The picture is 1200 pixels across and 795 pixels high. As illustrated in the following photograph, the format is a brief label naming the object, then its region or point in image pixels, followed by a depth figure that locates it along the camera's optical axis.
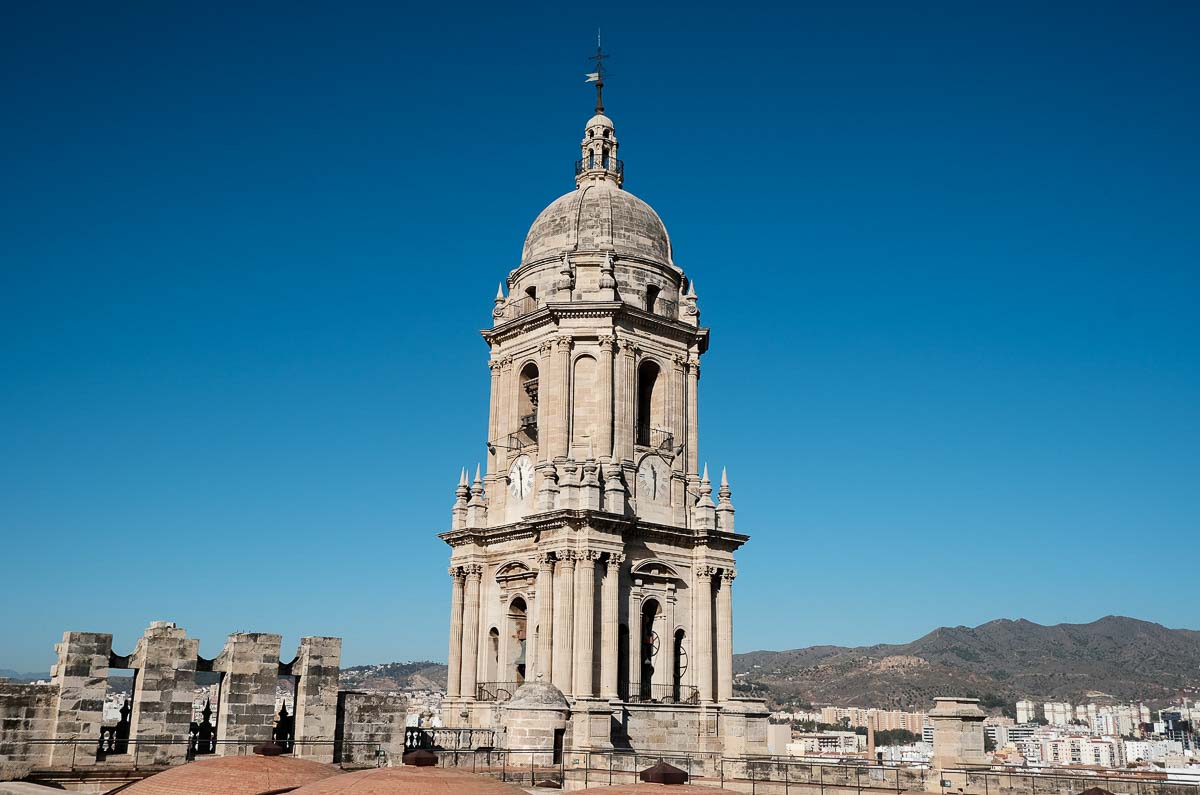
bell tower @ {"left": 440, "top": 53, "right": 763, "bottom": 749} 40.97
